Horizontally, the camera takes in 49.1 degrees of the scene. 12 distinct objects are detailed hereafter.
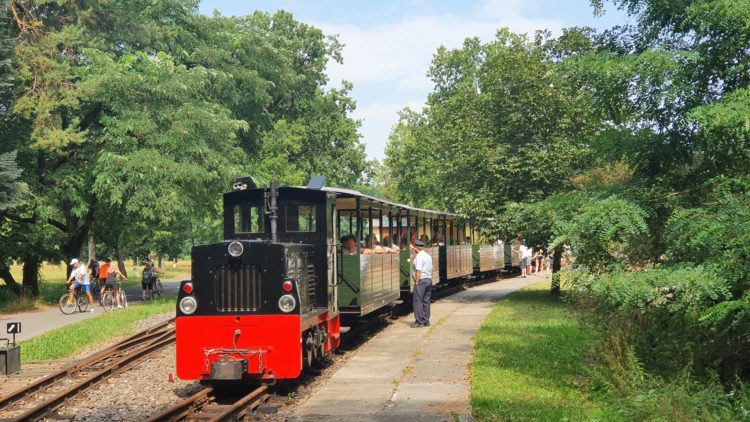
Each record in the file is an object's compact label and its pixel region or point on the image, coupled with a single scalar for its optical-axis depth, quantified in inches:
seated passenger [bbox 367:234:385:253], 649.6
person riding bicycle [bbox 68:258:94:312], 948.6
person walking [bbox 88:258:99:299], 1135.6
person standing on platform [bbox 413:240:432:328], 699.4
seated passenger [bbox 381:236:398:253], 756.3
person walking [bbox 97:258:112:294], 1010.2
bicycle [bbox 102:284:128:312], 987.3
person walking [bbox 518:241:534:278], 1537.9
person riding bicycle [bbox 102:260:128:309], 990.4
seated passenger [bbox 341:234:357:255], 579.5
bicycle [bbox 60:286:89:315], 954.1
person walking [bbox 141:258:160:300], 1153.4
